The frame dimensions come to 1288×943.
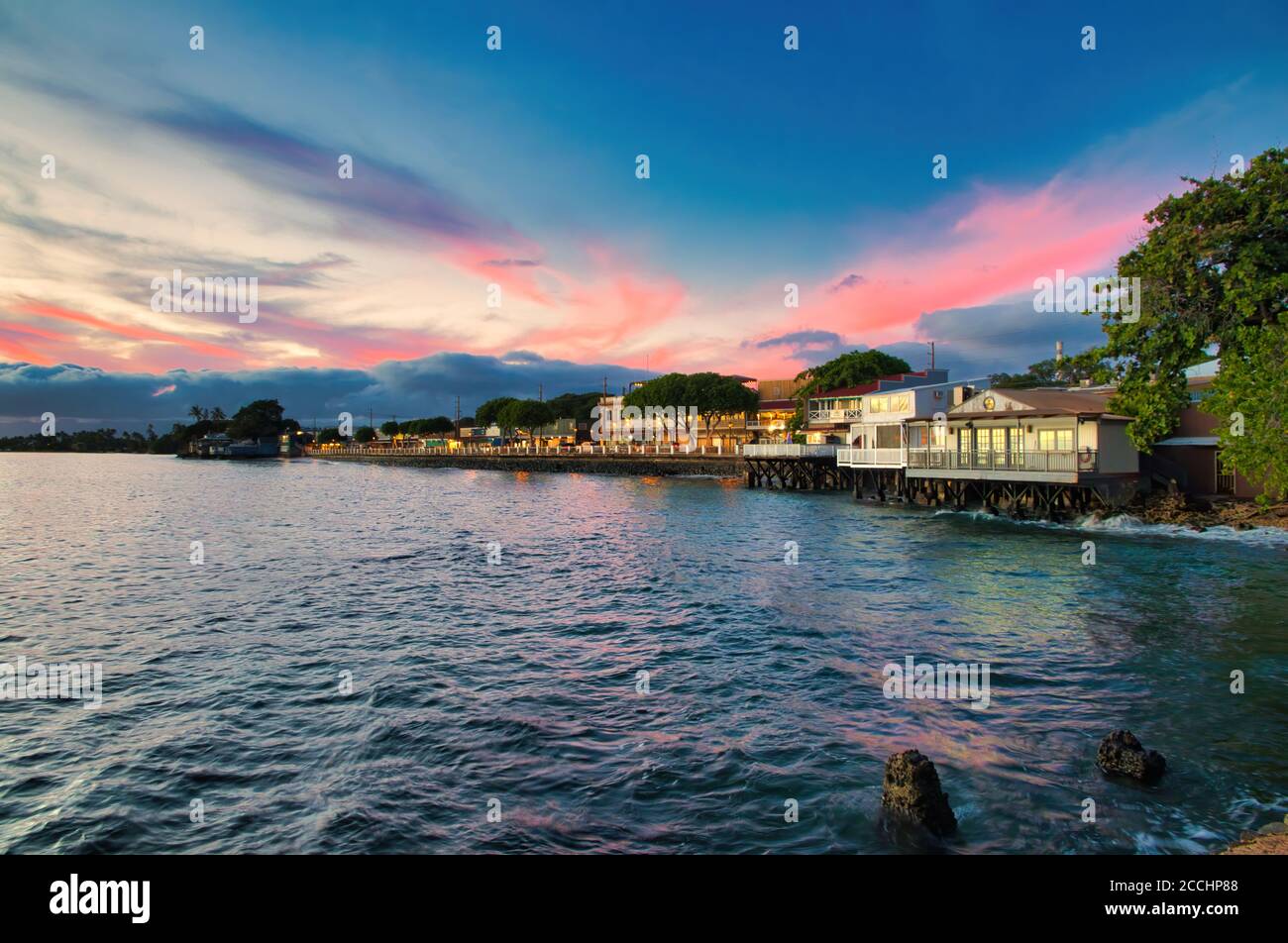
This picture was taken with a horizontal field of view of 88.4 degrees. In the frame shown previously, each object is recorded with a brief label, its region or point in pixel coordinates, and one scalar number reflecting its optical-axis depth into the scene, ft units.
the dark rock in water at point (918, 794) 24.79
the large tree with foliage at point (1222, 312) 88.28
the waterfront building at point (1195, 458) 116.98
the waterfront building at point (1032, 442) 110.83
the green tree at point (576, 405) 566.07
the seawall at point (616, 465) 273.75
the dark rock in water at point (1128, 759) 28.02
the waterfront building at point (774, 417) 337.76
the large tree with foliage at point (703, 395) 329.93
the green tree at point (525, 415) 469.57
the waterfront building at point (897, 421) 157.07
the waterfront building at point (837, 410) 232.94
